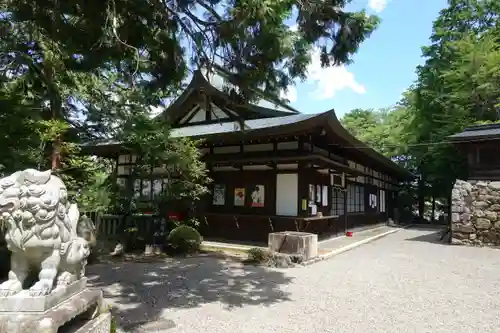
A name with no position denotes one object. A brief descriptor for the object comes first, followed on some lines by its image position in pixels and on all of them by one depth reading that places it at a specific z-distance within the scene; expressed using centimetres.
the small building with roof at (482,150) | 1206
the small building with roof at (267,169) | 997
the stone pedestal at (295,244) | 785
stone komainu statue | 228
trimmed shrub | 908
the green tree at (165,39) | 394
